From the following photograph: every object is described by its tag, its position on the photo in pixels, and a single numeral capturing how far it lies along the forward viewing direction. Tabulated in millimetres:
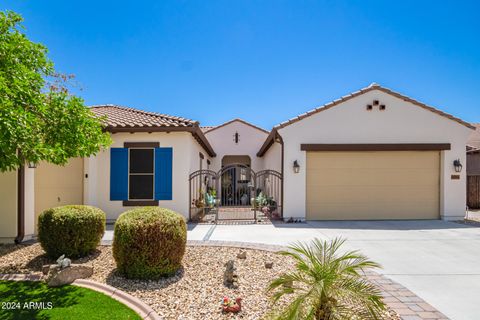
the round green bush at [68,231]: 5742
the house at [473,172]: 16641
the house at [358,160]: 10875
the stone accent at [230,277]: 4526
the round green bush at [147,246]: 4695
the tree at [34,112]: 4391
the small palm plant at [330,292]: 2686
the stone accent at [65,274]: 4605
